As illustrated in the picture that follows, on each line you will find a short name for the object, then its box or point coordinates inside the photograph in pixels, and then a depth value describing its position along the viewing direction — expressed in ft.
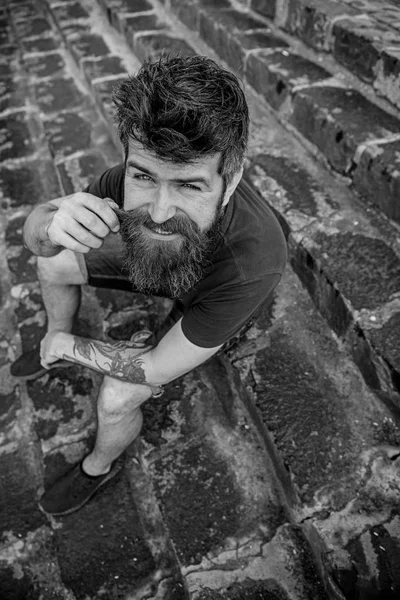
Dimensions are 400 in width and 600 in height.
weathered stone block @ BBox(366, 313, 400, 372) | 6.14
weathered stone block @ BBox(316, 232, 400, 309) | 6.80
